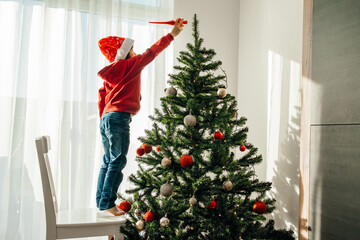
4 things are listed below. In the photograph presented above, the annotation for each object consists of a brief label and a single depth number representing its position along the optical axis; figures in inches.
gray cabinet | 63.2
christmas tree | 65.4
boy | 74.8
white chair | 64.1
